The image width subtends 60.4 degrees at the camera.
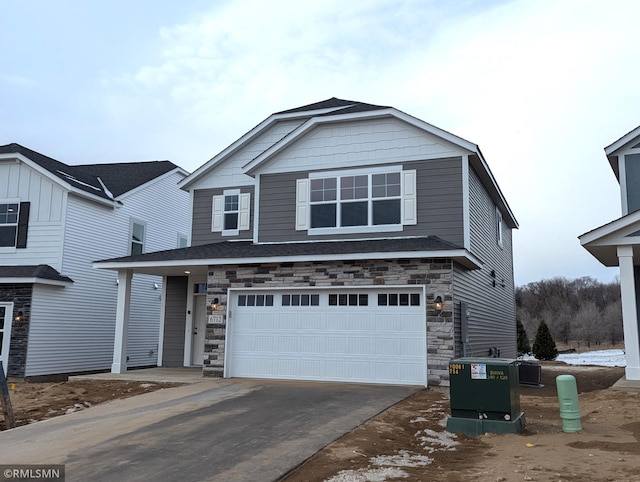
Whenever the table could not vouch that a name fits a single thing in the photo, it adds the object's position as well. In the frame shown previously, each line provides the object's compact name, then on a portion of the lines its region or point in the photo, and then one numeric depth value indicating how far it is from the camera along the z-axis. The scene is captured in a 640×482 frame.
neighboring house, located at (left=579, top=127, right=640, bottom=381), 10.89
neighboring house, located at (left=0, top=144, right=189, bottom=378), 16.50
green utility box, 7.47
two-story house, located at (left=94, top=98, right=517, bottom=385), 12.29
